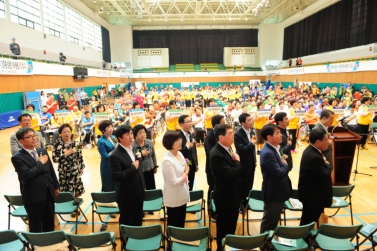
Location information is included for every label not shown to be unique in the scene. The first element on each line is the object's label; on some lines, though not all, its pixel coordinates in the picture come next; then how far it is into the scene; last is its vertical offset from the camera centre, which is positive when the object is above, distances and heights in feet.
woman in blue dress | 13.79 -3.42
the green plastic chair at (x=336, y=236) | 9.32 -5.52
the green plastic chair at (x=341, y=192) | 12.43 -5.16
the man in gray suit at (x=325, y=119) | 15.14 -2.00
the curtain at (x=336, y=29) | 50.96 +13.87
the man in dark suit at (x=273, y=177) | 9.99 -3.64
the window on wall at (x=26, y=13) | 45.26 +13.79
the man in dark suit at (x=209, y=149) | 14.03 -3.49
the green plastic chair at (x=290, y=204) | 12.33 -5.80
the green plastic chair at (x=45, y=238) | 8.94 -5.30
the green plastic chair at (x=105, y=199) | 12.33 -5.42
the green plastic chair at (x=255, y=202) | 12.35 -5.82
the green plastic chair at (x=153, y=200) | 12.80 -5.88
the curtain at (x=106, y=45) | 92.48 +15.16
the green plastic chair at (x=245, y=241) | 8.64 -5.25
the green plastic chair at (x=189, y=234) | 9.07 -5.26
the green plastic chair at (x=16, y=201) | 12.30 -5.50
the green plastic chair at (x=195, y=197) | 12.79 -5.58
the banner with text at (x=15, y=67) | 37.70 +3.08
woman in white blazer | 9.65 -3.46
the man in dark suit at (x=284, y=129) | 12.53 -2.67
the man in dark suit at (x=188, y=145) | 14.47 -3.33
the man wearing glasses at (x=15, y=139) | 13.97 -2.73
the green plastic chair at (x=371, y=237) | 9.88 -5.87
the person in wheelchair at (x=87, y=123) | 29.91 -4.25
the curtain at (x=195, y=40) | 104.73 +18.56
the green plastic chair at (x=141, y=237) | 9.23 -5.50
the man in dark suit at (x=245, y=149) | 13.65 -3.28
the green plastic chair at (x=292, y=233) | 9.20 -5.35
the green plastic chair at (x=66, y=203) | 12.64 -5.98
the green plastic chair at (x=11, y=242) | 9.17 -5.74
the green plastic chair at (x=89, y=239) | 8.84 -5.29
